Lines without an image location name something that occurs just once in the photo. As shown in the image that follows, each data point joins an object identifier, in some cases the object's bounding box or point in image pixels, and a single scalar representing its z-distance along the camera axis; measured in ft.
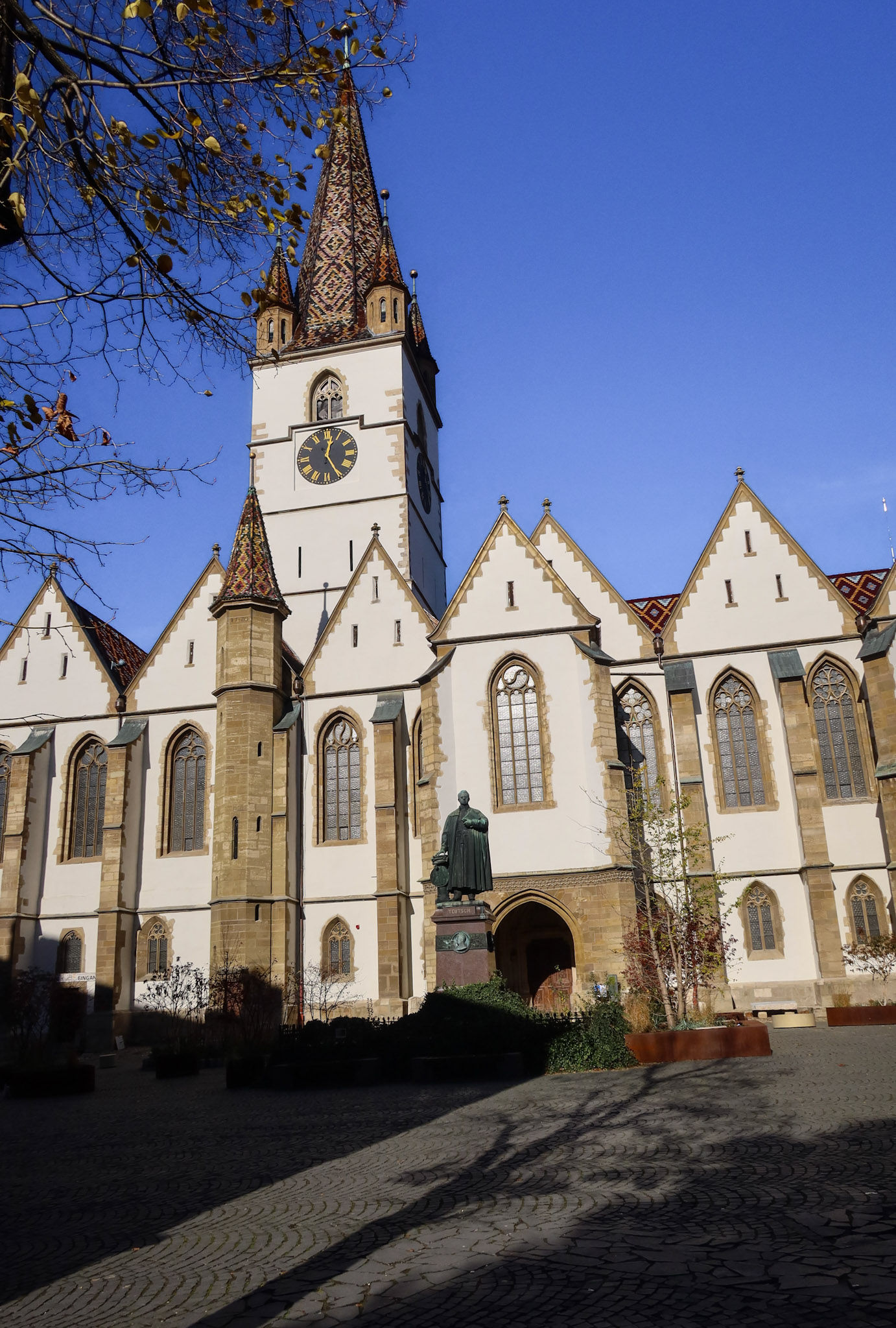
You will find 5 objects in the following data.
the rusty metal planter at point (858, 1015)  67.67
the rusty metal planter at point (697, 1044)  50.21
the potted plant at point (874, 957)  78.95
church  83.30
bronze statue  60.70
